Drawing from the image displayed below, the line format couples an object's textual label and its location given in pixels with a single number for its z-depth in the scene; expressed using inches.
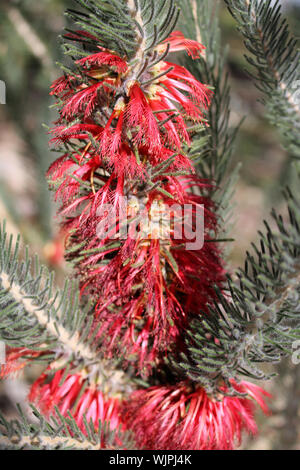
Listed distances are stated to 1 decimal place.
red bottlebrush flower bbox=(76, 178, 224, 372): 11.3
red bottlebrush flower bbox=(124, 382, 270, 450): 11.8
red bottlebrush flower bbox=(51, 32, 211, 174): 10.7
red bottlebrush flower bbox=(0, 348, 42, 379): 12.5
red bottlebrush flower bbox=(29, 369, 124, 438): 12.3
